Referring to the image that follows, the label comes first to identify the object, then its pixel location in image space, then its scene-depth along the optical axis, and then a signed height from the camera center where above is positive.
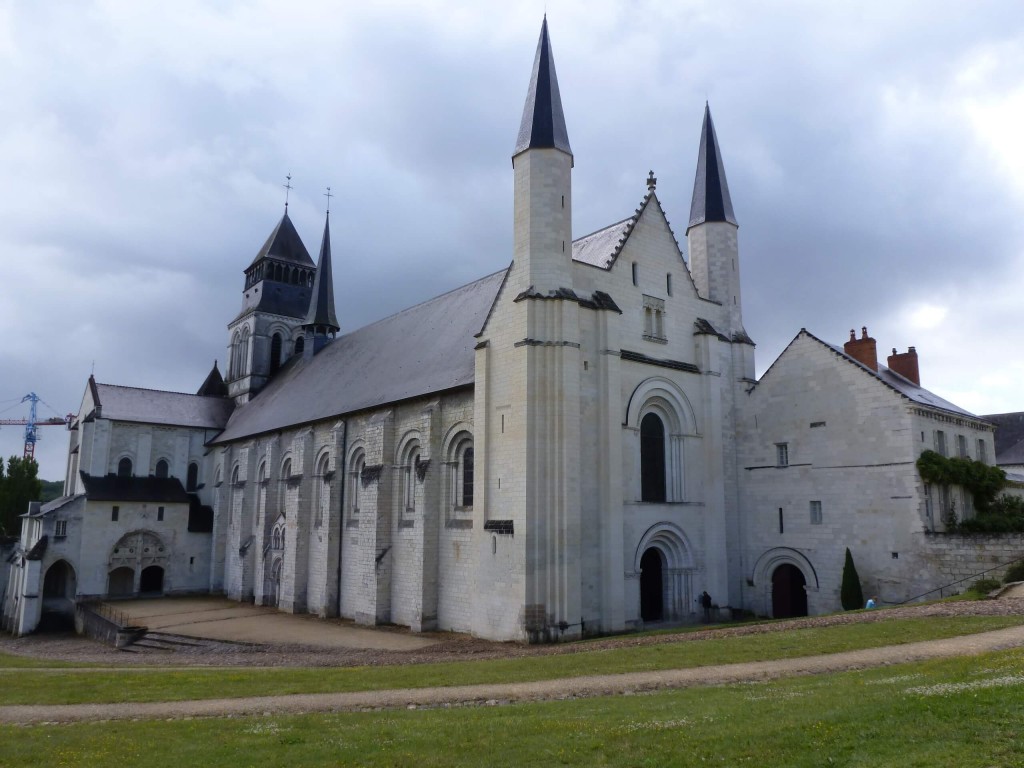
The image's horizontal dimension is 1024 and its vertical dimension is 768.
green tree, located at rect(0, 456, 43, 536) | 59.06 +1.92
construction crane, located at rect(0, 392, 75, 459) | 167.25 +20.90
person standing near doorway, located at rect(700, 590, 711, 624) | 27.58 -3.32
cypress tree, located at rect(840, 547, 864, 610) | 25.27 -2.63
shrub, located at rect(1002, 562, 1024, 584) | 22.20 -1.82
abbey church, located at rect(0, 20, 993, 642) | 24.28 +2.33
